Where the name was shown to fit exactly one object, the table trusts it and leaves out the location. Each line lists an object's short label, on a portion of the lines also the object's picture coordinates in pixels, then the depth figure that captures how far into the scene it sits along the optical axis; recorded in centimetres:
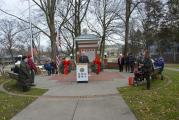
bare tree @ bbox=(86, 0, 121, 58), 2190
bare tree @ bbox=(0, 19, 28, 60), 2806
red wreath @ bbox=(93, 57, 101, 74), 1116
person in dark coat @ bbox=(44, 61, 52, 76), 1172
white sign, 843
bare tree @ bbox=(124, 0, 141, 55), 1635
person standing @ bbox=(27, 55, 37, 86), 831
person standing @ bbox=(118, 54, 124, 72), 1264
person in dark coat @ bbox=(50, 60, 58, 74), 1198
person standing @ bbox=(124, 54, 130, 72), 1222
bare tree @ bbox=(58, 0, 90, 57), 1836
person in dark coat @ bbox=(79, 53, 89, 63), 1045
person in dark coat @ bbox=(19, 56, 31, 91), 708
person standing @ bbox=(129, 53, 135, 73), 1176
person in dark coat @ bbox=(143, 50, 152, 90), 682
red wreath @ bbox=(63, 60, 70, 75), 1172
